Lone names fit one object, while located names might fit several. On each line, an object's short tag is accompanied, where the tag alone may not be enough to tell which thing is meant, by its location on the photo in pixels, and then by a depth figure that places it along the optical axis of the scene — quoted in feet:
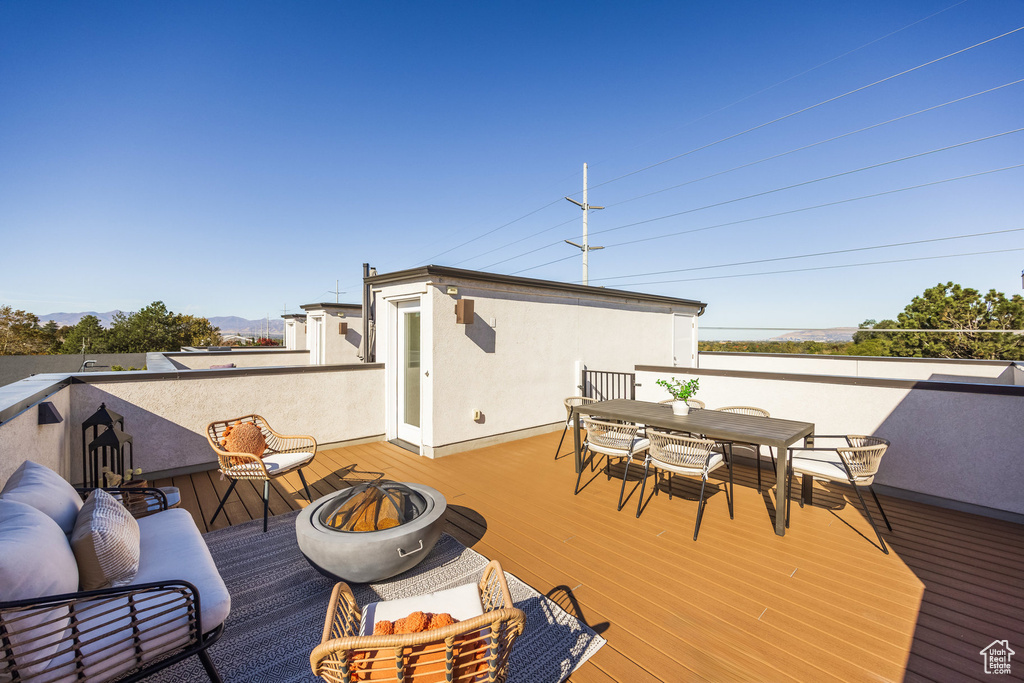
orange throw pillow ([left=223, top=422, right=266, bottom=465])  11.29
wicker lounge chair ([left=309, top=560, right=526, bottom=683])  3.63
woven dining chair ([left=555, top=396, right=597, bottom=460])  16.36
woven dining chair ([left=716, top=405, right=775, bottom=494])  13.83
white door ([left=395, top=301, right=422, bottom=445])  17.54
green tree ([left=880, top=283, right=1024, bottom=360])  45.80
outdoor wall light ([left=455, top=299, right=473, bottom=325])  16.29
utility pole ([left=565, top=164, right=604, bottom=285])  52.14
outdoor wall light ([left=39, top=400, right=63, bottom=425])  9.14
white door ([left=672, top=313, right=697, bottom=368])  28.50
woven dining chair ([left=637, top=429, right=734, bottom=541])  10.09
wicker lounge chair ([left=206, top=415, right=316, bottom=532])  9.99
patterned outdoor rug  5.83
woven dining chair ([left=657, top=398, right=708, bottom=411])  15.99
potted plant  12.57
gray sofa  3.92
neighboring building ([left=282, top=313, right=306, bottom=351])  44.32
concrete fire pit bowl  7.14
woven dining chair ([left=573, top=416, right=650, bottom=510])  11.96
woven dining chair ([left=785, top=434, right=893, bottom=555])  9.39
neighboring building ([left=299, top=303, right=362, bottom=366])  34.65
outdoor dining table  9.81
